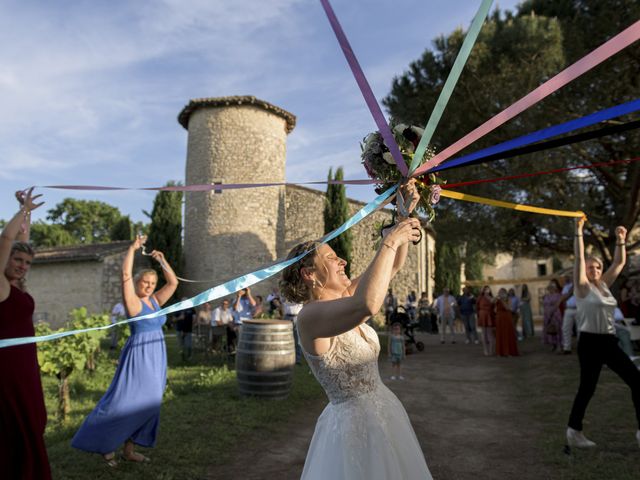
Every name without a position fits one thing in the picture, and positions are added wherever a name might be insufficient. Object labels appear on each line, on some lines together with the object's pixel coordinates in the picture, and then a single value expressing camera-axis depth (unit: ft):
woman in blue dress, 13.67
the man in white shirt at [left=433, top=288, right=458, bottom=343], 53.69
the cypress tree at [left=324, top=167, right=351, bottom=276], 72.54
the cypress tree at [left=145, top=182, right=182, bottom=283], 71.36
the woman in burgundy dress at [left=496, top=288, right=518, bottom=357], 39.52
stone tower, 70.49
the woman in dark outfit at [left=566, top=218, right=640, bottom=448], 14.48
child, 30.30
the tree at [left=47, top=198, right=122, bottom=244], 165.68
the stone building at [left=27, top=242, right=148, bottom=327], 68.33
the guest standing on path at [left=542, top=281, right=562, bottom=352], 38.50
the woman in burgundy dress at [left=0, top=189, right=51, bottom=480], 9.82
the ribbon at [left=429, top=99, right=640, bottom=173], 6.89
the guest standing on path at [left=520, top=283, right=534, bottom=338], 48.29
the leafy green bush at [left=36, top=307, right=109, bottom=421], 20.21
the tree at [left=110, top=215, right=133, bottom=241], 137.90
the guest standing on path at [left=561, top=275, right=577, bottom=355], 32.55
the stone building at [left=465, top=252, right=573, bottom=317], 124.15
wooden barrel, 23.00
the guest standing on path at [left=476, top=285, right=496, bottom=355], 40.27
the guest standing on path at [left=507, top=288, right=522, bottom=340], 48.63
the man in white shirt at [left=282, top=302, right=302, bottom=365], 34.76
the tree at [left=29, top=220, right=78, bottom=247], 151.64
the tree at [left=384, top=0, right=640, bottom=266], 32.73
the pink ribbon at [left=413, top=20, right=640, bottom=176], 6.48
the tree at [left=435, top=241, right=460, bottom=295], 104.22
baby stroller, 43.66
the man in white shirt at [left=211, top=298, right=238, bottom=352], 37.82
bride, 6.19
